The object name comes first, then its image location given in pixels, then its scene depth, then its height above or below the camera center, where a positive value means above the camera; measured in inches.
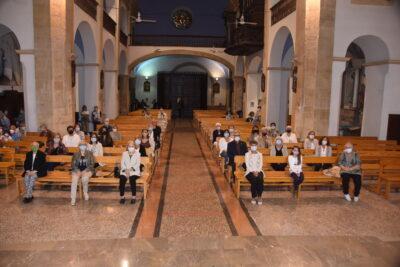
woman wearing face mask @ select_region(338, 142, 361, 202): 321.4 -59.6
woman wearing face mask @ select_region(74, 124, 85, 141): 418.6 -44.6
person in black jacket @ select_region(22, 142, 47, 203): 303.3 -61.6
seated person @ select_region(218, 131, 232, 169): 413.3 -55.7
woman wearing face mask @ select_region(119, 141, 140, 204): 306.0 -61.7
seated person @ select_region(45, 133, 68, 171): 359.9 -52.3
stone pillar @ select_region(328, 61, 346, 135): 480.4 +4.8
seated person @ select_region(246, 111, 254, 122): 736.1 -41.0
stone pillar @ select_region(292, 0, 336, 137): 465.7 +44.6
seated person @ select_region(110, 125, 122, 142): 444.3 -48.6
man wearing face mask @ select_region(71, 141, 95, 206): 305.6 -61.0
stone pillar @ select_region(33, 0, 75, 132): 448.5 +37.7
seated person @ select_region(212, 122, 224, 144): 494.0 -47.7
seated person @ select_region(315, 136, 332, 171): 369.1 -50.4
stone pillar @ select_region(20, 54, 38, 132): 458.0 +0.9
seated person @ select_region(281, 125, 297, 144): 442.1 -46.4
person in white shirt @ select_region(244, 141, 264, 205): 311.4 -61.8
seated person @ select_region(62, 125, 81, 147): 395.5 -49.5
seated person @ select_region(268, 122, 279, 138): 480.4 -43.3
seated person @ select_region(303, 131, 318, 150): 405.5 -46.4
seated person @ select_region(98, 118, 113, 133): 430.6 -38.5
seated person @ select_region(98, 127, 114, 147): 412.2 -49.5
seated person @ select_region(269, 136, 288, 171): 365.4 -51.0
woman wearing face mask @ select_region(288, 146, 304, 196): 323.3 -57.3
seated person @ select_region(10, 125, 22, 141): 432.5 -49.1
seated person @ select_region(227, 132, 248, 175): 372.2 -51.1
